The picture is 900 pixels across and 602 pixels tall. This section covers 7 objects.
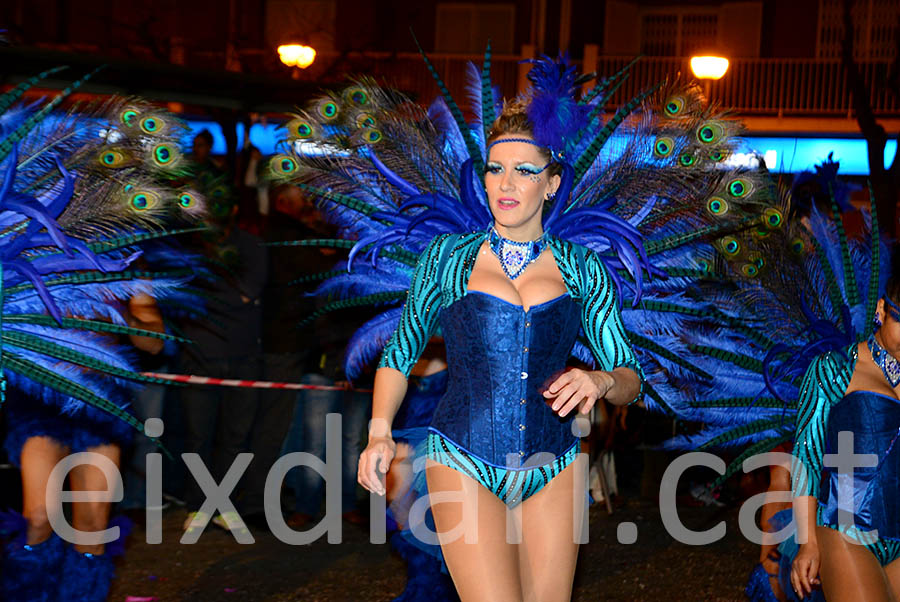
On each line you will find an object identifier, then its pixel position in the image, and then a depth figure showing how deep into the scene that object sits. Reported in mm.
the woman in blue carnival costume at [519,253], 3361
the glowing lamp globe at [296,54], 16062
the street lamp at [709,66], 14609
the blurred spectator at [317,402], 7312
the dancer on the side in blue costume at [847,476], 3807
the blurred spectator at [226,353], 7133
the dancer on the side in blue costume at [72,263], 3668
